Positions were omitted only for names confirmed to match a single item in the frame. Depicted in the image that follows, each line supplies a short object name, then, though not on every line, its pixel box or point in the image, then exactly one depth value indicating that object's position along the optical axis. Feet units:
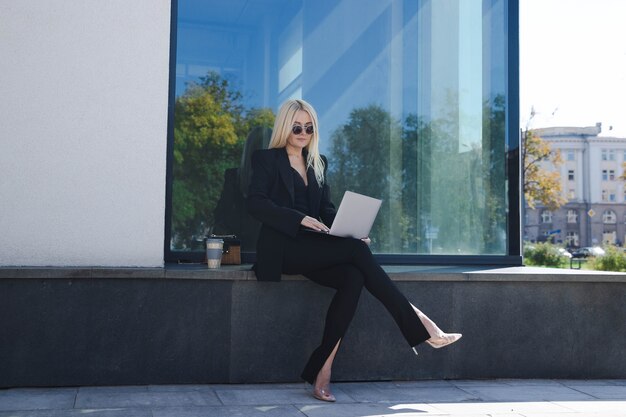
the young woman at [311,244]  14.84
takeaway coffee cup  16.53
